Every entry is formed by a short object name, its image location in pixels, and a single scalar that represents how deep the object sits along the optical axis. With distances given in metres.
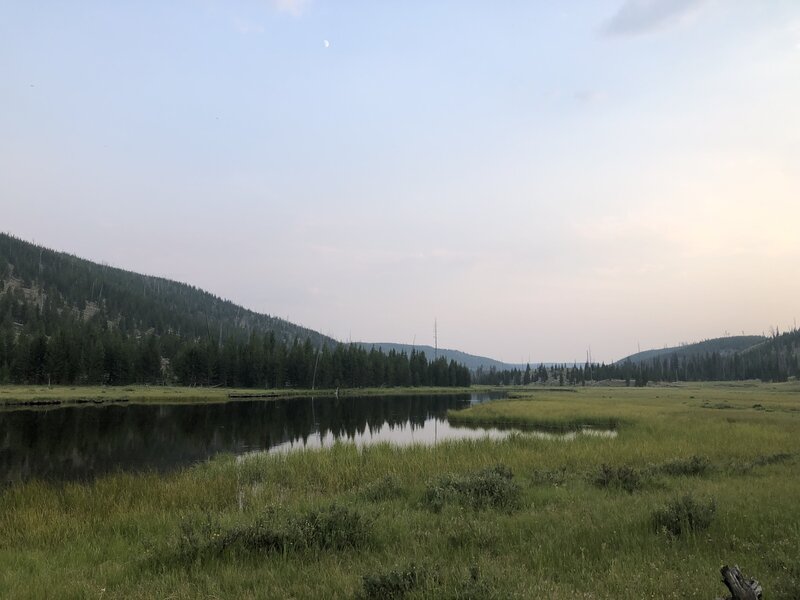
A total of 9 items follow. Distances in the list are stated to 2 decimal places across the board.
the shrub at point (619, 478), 15.01
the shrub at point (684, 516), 9.62
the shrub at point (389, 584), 6.68
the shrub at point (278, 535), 9.40
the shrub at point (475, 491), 13.12
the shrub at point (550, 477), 16.48
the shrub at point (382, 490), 15.19
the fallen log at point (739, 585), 5.16
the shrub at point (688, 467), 17.36
